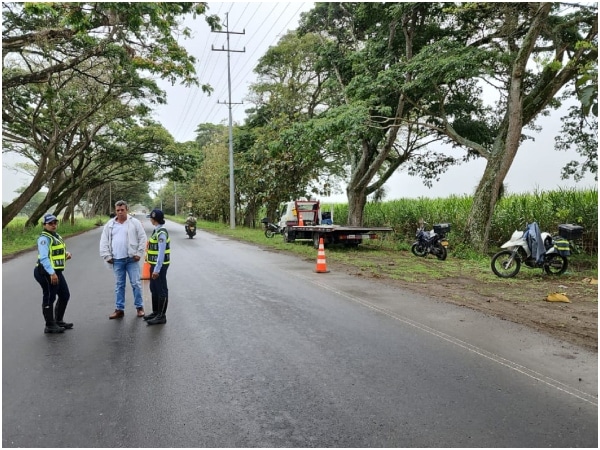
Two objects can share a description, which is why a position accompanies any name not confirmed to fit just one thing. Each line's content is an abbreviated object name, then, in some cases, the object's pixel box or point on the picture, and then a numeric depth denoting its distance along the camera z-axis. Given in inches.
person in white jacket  250.2
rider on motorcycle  932.0
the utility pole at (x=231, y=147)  1198.8
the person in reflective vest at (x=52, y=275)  222.7
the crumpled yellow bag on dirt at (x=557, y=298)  298.7
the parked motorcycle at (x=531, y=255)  388.2
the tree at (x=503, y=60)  505.7
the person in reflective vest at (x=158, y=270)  238.7
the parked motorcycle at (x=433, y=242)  541.6
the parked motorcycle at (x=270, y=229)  909.2
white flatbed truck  628.4
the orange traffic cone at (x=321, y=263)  429.3
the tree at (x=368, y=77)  626.2
